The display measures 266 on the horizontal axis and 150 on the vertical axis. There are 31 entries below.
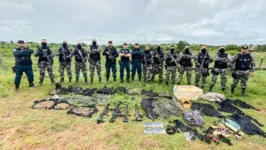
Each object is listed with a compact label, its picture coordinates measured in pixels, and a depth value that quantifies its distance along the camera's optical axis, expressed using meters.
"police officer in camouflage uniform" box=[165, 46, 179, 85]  5.40
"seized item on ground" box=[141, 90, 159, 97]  4.69
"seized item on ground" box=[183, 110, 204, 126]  3.27
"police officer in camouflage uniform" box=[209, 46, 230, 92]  4.90
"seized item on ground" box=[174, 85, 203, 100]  4.40
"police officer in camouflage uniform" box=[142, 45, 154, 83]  5.64
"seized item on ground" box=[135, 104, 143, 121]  3.33
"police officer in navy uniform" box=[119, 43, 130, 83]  5.59
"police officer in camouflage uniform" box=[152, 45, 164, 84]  5.60
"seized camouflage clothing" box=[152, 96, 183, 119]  3.61
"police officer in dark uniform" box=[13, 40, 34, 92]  4.81
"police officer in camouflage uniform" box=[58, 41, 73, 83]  5.32
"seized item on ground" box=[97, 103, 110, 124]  3.26
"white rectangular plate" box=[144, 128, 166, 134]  2.94
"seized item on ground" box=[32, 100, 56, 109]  3.82
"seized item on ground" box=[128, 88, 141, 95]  4.79
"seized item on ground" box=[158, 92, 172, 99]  4.61
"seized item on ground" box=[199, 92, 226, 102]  4.44
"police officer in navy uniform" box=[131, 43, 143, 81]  5.57
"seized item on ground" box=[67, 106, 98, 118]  3.52
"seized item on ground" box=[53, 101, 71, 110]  3.79
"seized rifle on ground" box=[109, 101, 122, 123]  3.32
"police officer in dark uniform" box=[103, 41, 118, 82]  5.50
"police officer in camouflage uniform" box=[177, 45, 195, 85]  5.23
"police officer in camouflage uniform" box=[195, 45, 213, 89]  5.07
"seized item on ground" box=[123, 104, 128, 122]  3.29
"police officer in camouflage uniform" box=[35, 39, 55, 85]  5.12
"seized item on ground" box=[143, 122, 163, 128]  3.13
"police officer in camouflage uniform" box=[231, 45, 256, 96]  4.76
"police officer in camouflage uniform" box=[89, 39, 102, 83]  5.50
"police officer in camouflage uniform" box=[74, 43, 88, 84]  5.38
